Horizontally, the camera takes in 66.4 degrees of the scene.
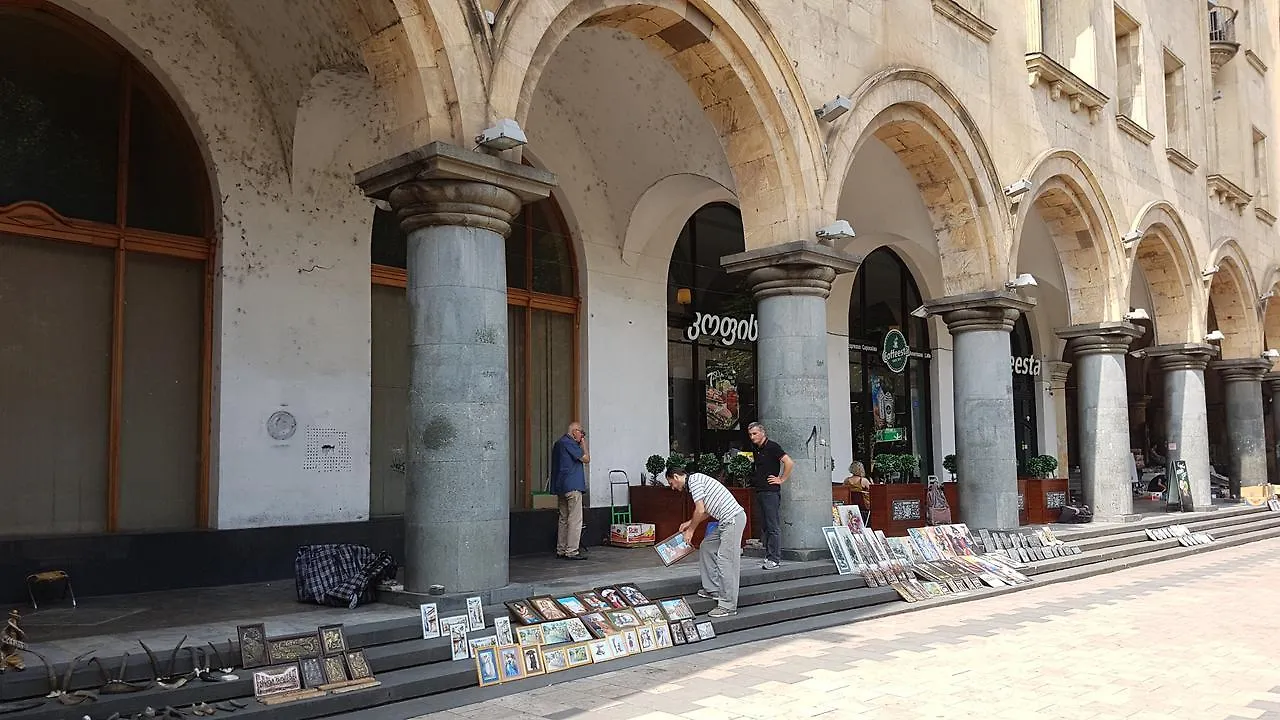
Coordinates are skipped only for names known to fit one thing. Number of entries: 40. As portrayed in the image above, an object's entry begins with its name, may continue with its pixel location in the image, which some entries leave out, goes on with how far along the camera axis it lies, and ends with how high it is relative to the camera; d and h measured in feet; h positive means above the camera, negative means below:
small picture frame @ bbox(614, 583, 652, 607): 24.50 -3.78
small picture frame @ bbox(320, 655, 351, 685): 18.26 -4.11
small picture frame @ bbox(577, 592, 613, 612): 23.39 -3.75
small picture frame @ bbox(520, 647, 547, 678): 20.92 -4.59
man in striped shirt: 25.75 -2.38
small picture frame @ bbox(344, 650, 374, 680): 18.70 -4.15
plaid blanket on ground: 22.94 -2.94
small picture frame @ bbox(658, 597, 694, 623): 24.79 -4.20
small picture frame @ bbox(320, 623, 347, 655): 18.78 -3.68
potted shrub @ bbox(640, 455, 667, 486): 40.32 -0.84
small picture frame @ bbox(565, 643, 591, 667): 21.70 -4.63
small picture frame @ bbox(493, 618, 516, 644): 21.02 -3.94
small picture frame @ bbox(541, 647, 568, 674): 21.26 -4.63
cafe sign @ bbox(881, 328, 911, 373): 59.06 +5.48
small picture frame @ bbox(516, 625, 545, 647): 21.22 -4.11
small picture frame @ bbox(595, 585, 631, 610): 23.99 -3.73
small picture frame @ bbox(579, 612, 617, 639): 22.70 -4.16
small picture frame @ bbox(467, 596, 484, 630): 21.26 -3.62
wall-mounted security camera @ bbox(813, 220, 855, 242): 33.32 +7.20
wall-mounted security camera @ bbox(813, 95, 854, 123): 33.68 +11.52
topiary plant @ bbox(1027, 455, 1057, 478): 49.39 -1.34
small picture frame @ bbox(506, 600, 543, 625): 21.84 -3.71
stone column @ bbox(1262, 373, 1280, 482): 75.97 +3.24
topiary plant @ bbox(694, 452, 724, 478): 38.75 -0.81
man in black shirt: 31.12 -1.18
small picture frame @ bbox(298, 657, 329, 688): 17.94 -4.10
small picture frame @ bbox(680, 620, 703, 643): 24.56 -4.67
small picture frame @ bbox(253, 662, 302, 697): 17.48 -4.13
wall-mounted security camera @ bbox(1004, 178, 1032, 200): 43.78 +11.22
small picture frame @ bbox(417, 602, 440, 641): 20.71 -3.65
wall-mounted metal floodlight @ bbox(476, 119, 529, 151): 22.45 +7.15
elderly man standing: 33.83 -1.30
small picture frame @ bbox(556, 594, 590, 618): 22.82 -3.73
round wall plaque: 30.35 +0.81
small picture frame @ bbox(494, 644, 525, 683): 20.48 -4.55
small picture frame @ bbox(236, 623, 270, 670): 18.22 -3.65
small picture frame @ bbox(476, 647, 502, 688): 20.16 -4.54
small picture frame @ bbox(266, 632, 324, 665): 18.44 -3.75
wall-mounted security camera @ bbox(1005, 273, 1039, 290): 42.80 +6.93
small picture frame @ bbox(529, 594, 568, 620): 22.27 -3.69
